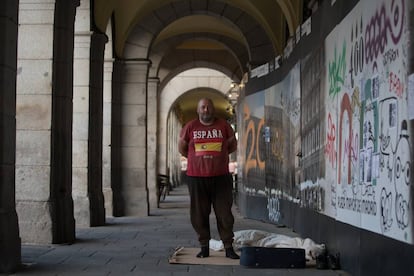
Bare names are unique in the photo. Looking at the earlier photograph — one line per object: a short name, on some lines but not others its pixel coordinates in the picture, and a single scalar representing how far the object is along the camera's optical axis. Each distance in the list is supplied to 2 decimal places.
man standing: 7.80
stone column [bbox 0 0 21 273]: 6.82
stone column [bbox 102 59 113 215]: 15.66
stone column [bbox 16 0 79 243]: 9.16
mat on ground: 7.62
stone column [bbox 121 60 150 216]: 16.44
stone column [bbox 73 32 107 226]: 12.30
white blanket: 7.91
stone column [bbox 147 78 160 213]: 20.41
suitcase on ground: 7.26
